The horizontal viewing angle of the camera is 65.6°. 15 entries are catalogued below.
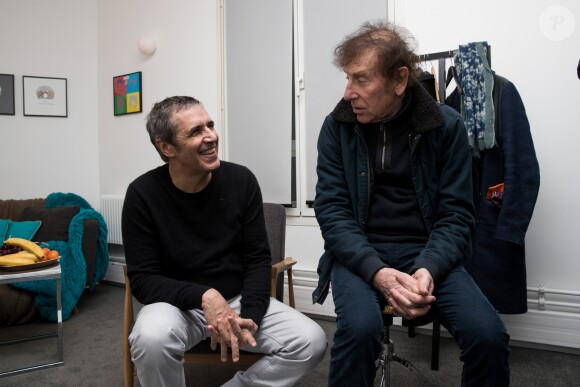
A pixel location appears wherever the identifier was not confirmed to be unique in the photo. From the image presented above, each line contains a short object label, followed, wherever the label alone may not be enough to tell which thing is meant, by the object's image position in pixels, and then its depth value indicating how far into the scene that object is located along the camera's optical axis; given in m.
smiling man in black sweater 1.41
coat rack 2.36
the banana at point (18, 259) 2.16
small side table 2.09
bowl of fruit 2.16
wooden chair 1.54
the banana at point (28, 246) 2.33
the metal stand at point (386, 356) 1.65
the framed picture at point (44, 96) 4.04
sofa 2.94
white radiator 4.01
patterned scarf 2.11
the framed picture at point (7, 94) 3.94
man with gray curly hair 1.41
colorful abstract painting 4.01
